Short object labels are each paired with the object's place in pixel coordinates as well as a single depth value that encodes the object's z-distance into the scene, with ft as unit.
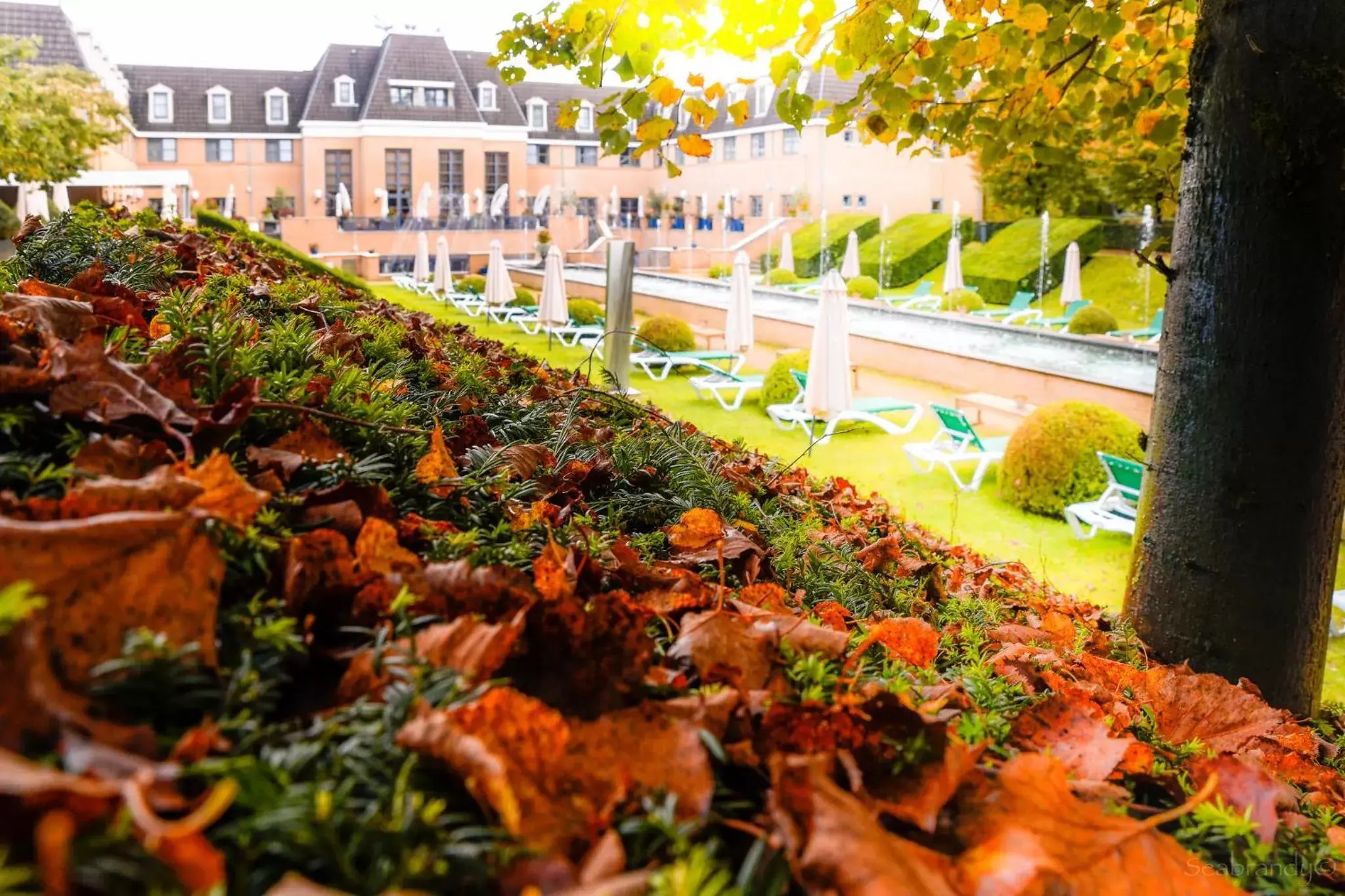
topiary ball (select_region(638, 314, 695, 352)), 56.29
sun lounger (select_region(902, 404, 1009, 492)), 32.94
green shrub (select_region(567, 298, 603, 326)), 68.08
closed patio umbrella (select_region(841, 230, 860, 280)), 89.66
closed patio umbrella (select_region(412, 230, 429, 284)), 97.55
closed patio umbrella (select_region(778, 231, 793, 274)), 116.78
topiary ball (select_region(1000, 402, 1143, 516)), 30.60
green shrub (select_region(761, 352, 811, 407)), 44.45
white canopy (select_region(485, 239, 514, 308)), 73.15
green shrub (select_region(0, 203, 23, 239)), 48.26
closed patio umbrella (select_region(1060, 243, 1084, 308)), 79.20
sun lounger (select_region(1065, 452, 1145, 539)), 27.22
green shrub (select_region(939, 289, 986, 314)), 82.84
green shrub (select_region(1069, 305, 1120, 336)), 63.57
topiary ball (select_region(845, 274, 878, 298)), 92.17
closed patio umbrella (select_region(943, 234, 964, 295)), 79.20
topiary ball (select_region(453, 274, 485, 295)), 92.68
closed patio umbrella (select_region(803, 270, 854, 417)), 35.50
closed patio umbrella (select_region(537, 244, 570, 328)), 56.65
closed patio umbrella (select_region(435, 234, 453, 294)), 85.10
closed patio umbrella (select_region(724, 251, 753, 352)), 49.93
